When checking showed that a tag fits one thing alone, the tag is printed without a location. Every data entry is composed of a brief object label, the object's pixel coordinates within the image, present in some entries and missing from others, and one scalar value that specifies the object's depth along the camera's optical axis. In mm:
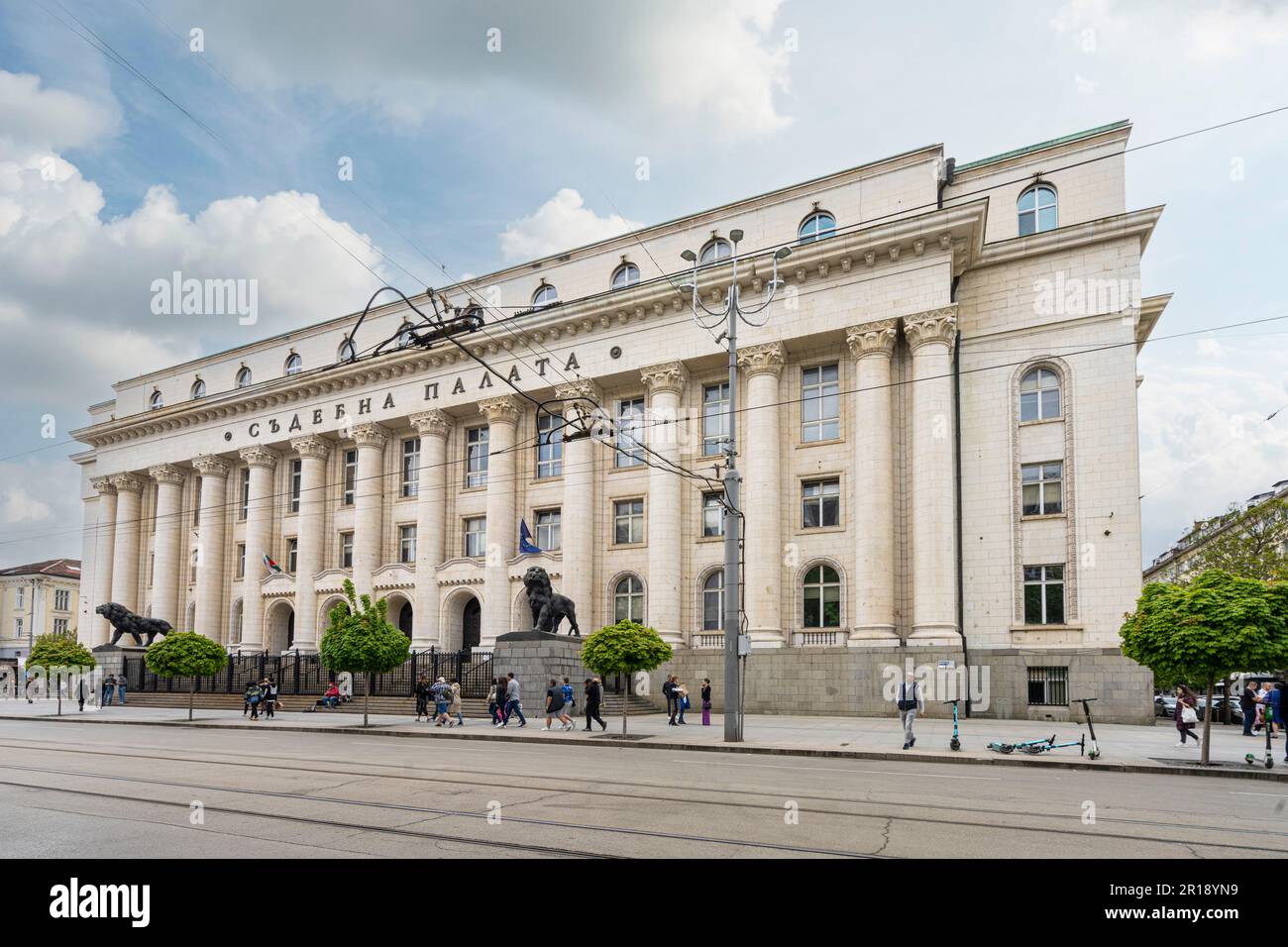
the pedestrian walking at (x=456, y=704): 31181
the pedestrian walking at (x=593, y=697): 27125
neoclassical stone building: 32719
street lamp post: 23438
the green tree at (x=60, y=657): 39469
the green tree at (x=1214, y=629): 18453
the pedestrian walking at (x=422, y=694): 32156
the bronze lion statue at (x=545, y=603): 32562
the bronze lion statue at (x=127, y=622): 47031
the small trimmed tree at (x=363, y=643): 31297
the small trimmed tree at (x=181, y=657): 36562
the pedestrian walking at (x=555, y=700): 28250
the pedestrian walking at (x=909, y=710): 21328
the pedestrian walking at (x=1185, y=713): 23375
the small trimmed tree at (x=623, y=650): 26391
